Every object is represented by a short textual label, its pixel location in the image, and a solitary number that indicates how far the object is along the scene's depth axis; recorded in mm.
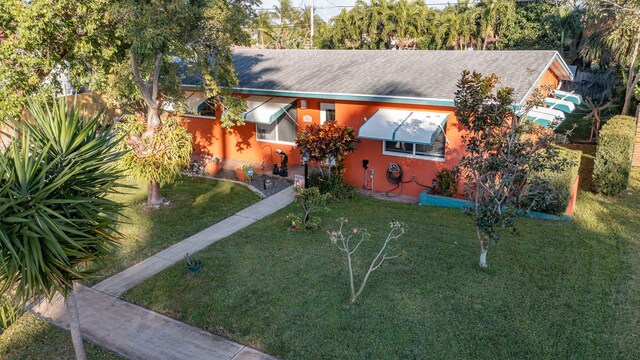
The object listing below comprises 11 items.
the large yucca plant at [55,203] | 5672
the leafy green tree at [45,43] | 11609
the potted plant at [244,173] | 16891
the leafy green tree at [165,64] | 11703
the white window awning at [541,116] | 13567
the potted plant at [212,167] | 18062
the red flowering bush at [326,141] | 14462
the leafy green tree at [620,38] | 20750
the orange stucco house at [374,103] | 14258
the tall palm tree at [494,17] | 39781
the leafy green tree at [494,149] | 9195
